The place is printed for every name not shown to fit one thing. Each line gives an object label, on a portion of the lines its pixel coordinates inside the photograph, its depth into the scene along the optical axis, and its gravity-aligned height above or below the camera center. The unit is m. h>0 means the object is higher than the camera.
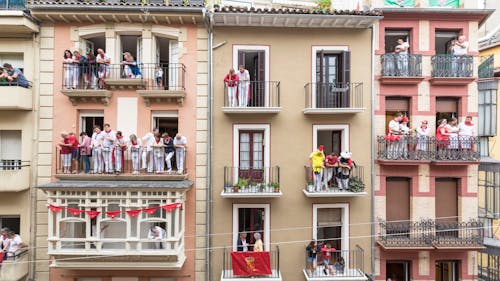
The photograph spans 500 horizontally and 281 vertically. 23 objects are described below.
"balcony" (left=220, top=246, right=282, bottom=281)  12.09 -4.80
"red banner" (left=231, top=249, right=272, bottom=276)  12.12 -4.54
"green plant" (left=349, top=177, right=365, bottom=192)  12.59 -1.55
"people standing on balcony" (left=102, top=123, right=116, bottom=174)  12.11 -0.11
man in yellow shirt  12.41 -0.76
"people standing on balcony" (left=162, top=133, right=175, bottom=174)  12.37 -0.15
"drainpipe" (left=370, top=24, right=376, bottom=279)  13.07 -0.82
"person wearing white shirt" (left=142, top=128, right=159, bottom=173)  12.34 -0.24
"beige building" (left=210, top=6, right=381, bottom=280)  12.83 +0.52
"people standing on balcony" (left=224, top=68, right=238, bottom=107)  12.56 +2.37
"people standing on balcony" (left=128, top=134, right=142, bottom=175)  12.23 -0.32
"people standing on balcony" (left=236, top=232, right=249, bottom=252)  12.68 -3.97
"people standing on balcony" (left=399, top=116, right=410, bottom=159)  12.91 +0.27
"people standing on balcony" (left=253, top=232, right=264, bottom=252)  12.39 -3.90
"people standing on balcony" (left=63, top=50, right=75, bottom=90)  12.46 +2.98
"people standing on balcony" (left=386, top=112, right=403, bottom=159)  12.89 +0.30
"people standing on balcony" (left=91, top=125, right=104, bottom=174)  12.15 -0.21
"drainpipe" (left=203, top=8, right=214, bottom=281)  12.71 -0.47
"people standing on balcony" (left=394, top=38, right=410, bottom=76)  13.20 +3.62
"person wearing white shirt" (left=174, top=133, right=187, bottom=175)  12.30 -0.22
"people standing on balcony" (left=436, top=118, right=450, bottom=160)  12.91 +0.24
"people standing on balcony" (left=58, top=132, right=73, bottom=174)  12.16 -0.34
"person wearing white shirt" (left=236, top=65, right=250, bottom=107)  12.66 +2.32
